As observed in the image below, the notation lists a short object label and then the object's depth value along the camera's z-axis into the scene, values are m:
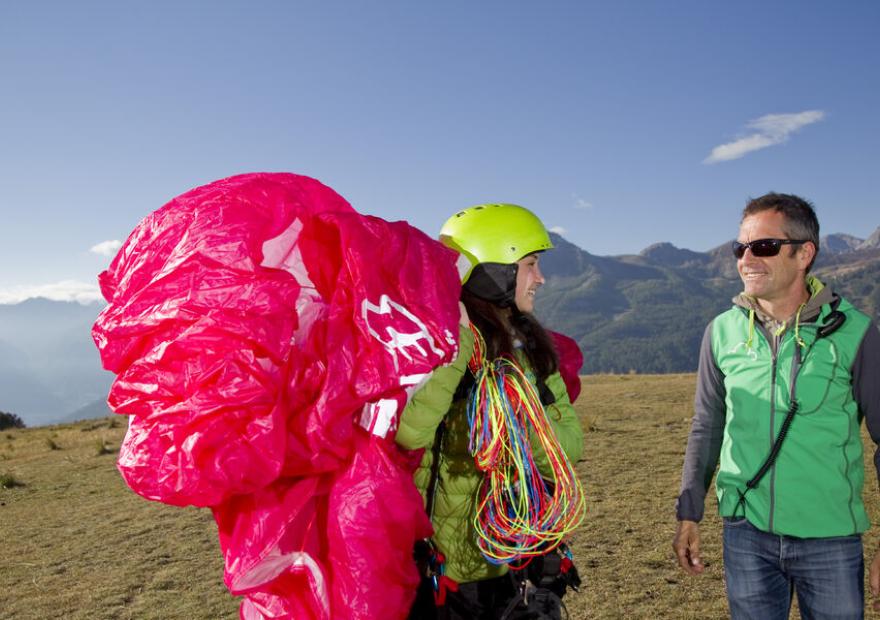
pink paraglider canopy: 1.73
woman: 2.47
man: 2.70
